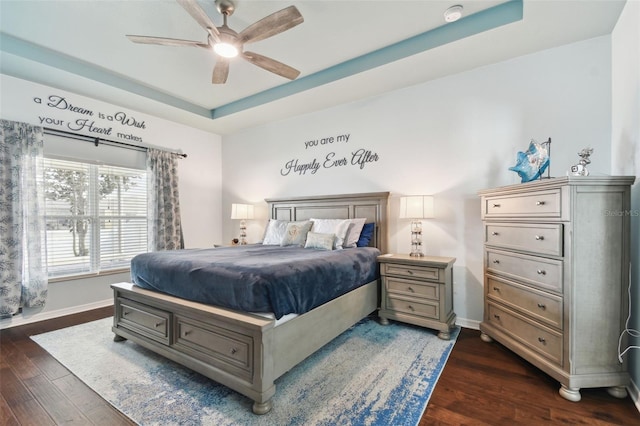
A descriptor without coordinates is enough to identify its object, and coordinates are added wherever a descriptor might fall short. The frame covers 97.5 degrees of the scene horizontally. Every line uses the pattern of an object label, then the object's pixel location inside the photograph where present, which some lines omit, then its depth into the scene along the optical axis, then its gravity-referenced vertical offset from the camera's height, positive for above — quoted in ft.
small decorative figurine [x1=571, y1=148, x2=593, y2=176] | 6.54 +1.04
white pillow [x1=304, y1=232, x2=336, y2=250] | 10.33 -1.15
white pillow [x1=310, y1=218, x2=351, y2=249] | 10.62 -0.72
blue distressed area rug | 5.44 -4.00
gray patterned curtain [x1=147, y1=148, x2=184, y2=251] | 13.99 +0.51
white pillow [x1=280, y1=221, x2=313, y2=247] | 11.66 -1.00
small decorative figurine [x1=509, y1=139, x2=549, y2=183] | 7.50 +1.23
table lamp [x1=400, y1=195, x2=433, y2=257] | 9.87 -0.04
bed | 5.60 -2.95
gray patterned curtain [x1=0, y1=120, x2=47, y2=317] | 9.84 -0.21
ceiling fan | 6.26 +4.38
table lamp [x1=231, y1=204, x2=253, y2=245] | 15.29 -0.11
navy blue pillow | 11.10 -0.99
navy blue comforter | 5.90 -1.61
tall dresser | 5.94 -1.60
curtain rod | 11.07 +3.22
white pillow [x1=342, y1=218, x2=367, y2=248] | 10.92 -0.89
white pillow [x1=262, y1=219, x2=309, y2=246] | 12.73 -1.00
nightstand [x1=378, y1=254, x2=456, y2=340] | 8.87 -2.75
